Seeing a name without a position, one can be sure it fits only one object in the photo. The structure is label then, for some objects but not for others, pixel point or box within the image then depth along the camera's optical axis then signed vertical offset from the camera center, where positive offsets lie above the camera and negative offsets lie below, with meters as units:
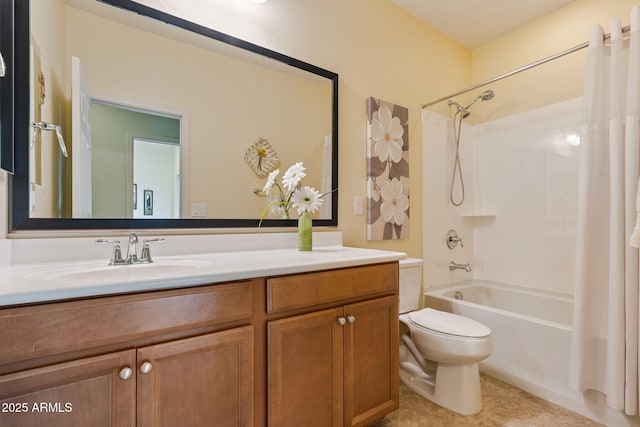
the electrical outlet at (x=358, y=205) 2.01 +0.05
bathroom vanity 0.73 -0.41
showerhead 2.53 +0.93
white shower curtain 1.45 -0.07
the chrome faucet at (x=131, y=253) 1.15 -0.17
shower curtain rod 1.56 +0.93
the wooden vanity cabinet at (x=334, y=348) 1.09 -0.54
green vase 1.58 -0.12
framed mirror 1.15 +0.40
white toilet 1.60 -0.73
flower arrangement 1.63 +0.09
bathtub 1.67 -0.77
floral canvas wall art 2.06 +0.29
